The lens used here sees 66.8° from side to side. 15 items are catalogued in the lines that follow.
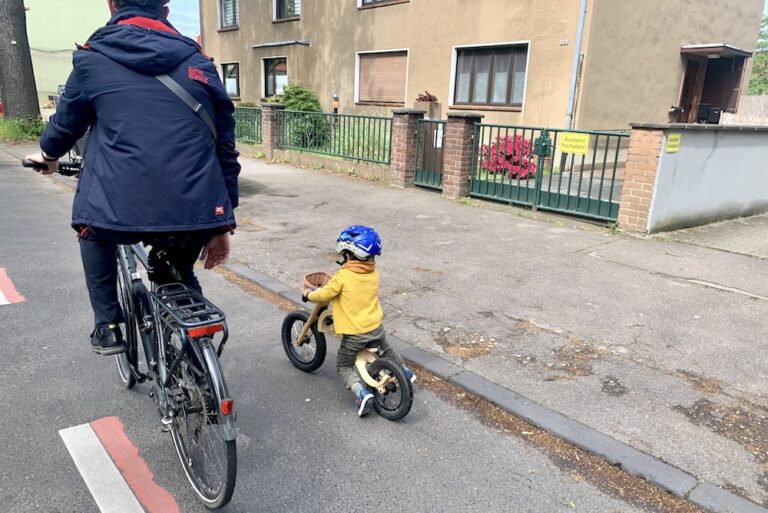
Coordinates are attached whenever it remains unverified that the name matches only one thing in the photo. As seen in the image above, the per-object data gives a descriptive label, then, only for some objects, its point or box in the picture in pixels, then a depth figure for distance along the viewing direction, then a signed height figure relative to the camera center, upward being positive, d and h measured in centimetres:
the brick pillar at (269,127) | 1521 -70
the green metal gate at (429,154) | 1070 -86
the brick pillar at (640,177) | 754 -79
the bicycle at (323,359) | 326 -153
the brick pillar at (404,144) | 1108 -72
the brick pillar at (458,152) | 1000 -75
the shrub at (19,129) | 1794 -123
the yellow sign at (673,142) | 748 -31
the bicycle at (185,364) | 235 -115
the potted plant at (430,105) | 1605 +4
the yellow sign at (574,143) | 846 -43
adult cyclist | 229 -14
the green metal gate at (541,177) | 850 -104
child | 329 -110
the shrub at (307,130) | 1380 -69
